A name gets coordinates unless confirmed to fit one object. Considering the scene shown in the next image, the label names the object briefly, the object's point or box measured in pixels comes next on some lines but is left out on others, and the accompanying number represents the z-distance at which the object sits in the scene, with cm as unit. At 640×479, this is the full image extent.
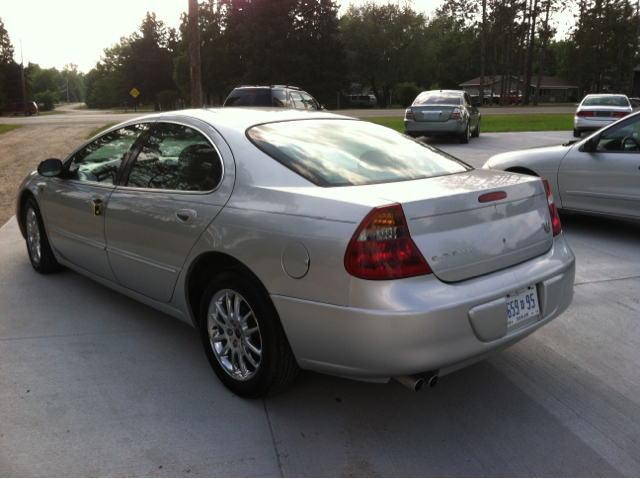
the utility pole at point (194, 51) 1502
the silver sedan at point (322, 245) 268
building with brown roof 9812
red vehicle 6344
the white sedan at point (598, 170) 652
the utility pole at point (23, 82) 7044
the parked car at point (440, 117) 1734
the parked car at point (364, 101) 7456
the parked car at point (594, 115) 2055
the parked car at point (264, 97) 1617
